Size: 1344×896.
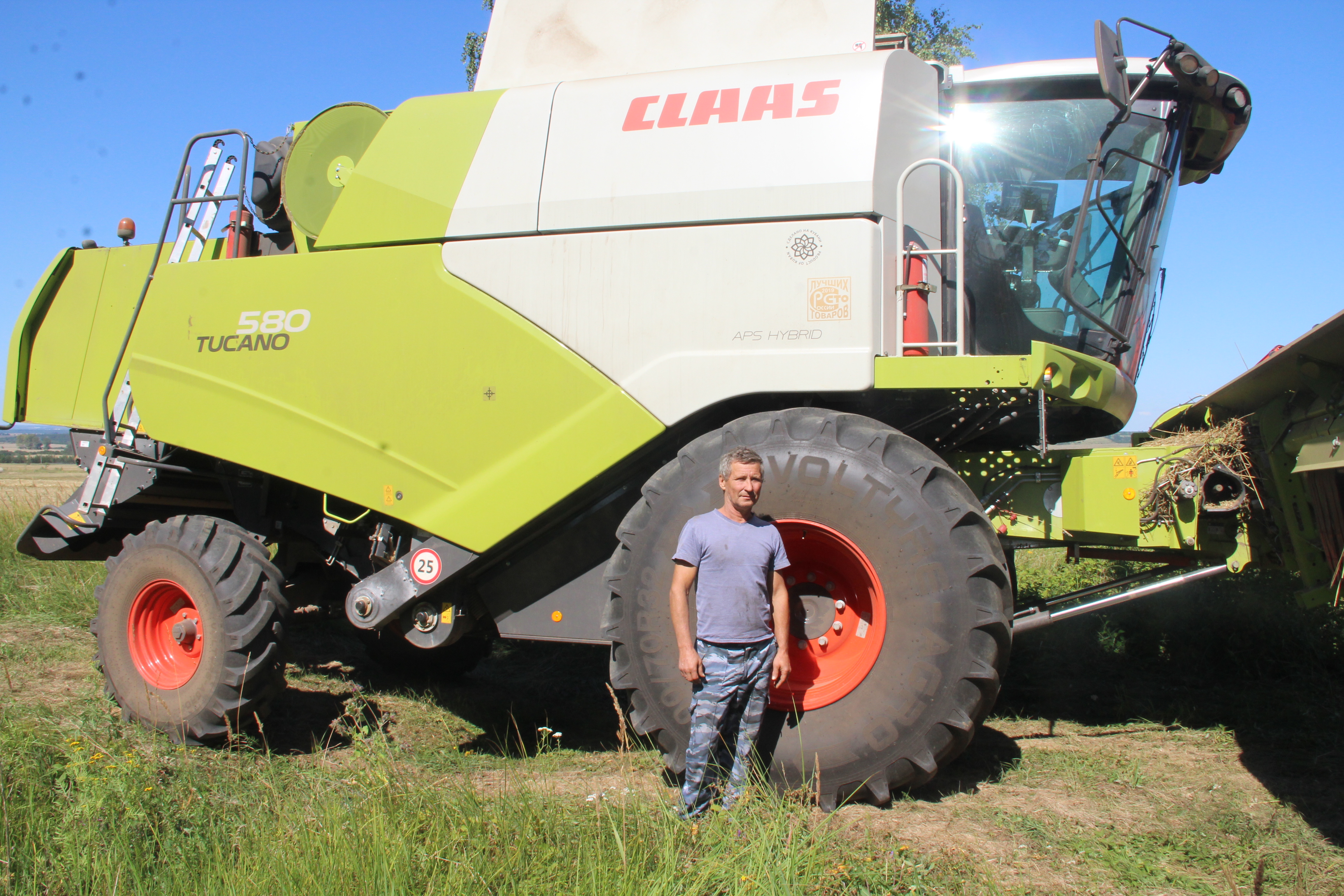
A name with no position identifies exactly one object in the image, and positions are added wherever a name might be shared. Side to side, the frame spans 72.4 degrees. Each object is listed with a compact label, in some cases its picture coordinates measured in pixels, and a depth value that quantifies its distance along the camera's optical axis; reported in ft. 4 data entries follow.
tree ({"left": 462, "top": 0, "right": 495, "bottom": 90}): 46.83
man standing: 11.05
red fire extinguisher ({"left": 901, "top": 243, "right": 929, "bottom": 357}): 12.38
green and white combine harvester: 11.87
